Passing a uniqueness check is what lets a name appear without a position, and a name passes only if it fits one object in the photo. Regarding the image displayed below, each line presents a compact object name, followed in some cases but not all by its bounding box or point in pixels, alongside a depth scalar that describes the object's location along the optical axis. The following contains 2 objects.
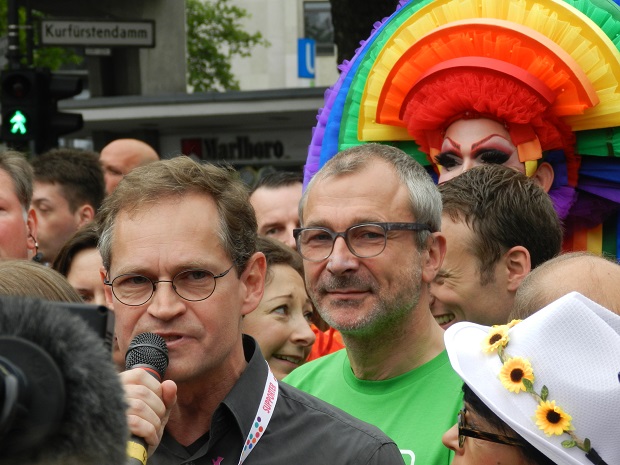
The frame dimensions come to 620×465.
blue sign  33.55
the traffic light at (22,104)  11.22
